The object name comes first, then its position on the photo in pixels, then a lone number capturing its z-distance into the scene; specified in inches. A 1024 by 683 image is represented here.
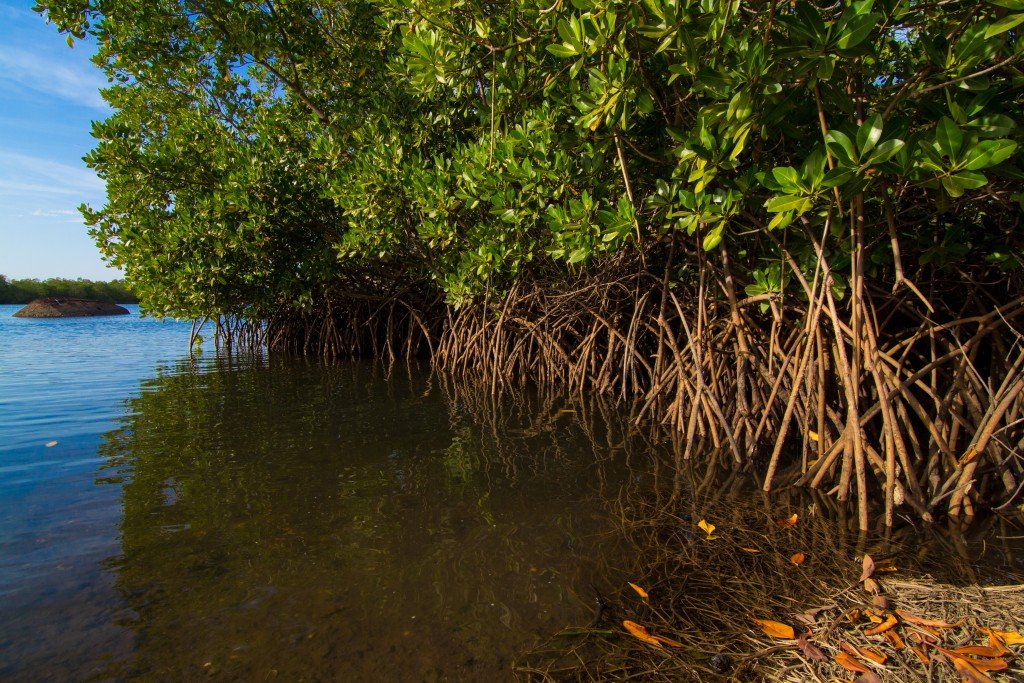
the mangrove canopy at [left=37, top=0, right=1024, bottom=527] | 100.5
